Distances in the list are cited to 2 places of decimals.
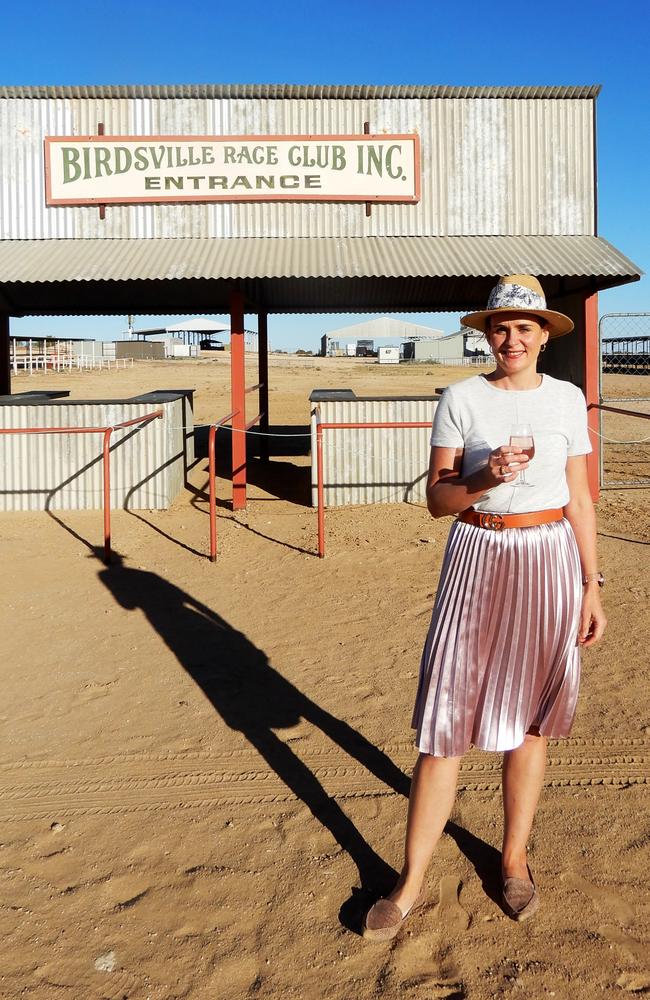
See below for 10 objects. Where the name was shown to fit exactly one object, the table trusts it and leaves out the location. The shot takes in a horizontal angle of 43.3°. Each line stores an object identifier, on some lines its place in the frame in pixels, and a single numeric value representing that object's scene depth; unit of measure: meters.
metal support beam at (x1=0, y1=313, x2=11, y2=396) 12.21
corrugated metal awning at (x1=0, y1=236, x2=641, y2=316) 8.77
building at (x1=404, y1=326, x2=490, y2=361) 53.88
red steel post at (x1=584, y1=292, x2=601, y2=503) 9.56
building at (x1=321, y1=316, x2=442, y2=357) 54.31
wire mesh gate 10.18
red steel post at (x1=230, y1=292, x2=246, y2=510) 9.20
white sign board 9.84
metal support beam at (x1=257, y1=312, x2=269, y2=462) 12.99
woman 2.36
